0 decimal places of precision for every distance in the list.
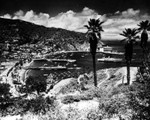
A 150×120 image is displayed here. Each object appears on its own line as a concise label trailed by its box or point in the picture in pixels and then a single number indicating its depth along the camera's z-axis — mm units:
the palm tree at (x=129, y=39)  33281
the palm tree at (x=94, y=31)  32281
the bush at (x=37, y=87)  58344
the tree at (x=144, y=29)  32875
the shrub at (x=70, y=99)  15673
